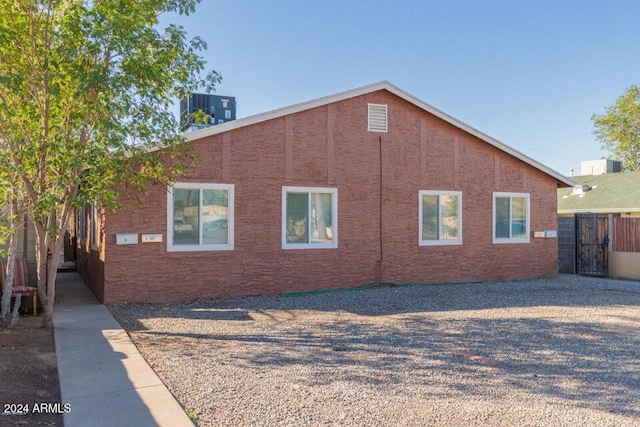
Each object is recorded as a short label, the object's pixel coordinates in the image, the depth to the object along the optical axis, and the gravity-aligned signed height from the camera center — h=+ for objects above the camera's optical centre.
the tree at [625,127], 35.00 +7.18
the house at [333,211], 10.41 +0.32
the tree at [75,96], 6.90 +1.86
